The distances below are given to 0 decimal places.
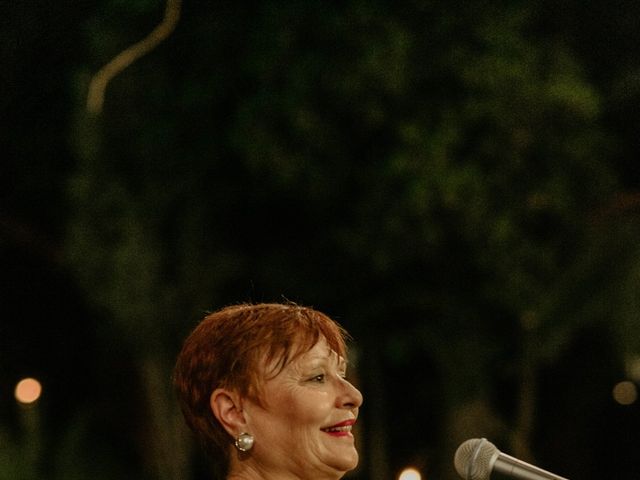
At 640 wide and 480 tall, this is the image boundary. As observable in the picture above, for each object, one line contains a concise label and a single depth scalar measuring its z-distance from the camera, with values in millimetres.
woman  5500
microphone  4996
